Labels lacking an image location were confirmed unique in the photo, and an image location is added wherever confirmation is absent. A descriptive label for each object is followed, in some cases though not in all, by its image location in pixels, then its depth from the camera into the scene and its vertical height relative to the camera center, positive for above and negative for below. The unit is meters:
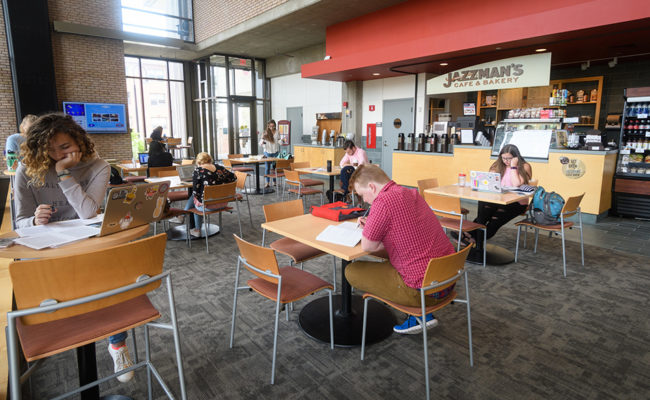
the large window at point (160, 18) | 11.66 +3.90
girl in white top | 9.01 -0.04
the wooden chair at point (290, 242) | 3.02 -0.88
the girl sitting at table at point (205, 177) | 4.79 -0.46
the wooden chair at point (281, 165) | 7.63 -0.51
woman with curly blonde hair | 2.27 -0.24
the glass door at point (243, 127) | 14.24 +0.50
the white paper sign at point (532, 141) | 6.57 -0.01
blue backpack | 4.02 -0.71
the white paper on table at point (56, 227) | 2.09 -0.50
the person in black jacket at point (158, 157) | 6.39 -0.28
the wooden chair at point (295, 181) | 6.17 -0.66
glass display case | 6.54 +0.10
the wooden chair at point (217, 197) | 4.60 -0.70
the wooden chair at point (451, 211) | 3.91 -0.73
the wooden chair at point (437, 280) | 2.07 -0.79
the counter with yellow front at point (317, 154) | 10.44 -0.38
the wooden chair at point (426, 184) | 4.66 -0.55
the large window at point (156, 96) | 13.65 +1.63
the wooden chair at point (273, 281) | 2.18 -0.93
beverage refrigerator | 6.15 -0.33
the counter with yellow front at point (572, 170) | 5.91 -0.48
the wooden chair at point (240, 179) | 5.50 -0.56
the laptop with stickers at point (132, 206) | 2.01 -0.37
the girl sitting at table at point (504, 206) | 4.38 -0.75
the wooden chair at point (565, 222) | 3.92 -0.84
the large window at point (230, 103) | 13.94 +1.40
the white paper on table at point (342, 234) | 2.41 -0.62
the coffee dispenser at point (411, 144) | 8.43 -0.08
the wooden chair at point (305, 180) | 6.82 -0.72
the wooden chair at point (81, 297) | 1.39 -0.62
